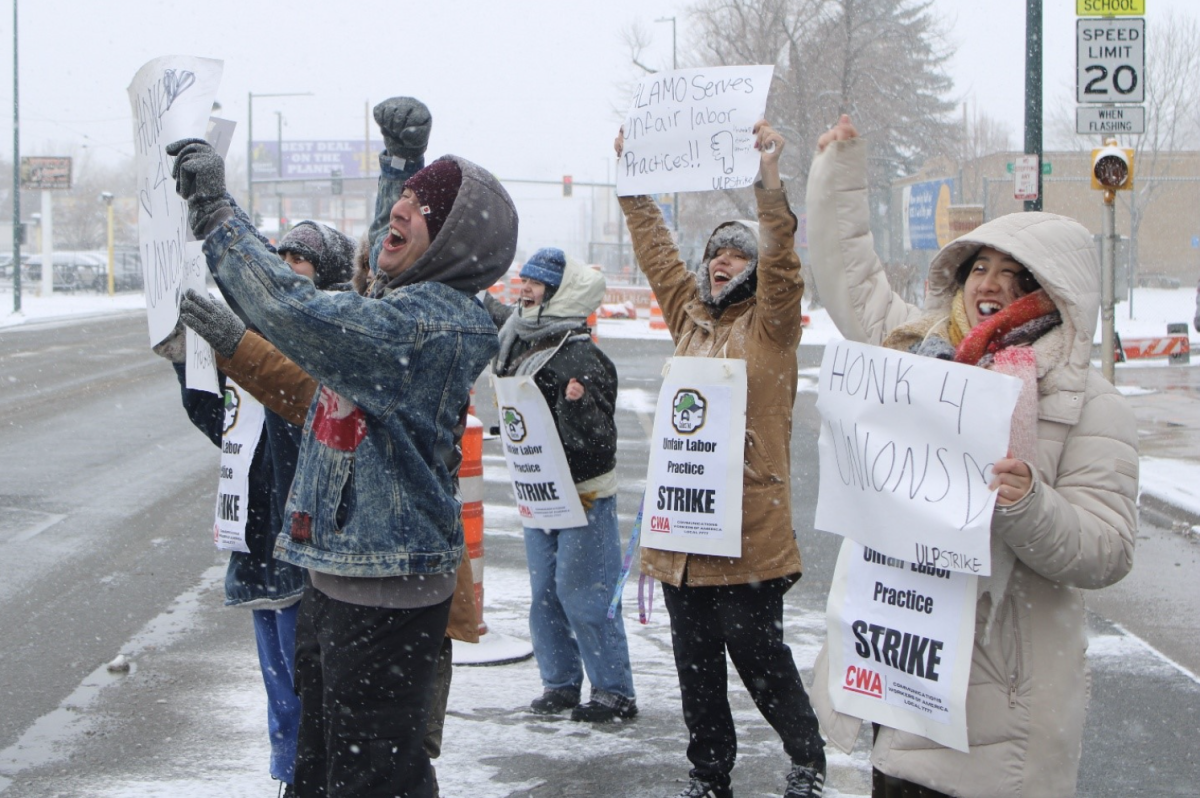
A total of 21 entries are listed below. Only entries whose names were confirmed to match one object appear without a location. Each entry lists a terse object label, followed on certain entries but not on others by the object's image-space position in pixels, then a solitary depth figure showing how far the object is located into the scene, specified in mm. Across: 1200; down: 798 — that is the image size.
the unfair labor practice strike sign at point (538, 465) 5277
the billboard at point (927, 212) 27397
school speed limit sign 12016
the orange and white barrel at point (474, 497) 6098
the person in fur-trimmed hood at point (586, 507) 5254
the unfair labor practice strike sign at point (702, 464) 4219
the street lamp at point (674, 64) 44025
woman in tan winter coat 4211
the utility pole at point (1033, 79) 13688
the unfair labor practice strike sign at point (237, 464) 4137
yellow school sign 11977
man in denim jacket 2846
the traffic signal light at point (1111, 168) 12172
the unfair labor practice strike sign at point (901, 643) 2836
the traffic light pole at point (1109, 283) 12000
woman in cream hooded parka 2771
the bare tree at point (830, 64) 37625
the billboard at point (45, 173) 45425
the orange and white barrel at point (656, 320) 32094
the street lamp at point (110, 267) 49812
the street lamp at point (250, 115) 55062
